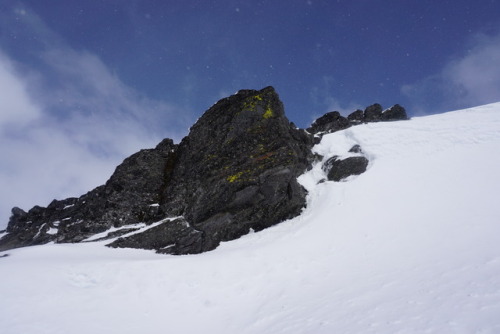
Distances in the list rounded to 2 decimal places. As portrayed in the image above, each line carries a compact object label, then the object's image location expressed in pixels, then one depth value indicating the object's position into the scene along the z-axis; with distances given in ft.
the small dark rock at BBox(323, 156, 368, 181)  71.87
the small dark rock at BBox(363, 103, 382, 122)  131.07
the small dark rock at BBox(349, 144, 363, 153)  79.41
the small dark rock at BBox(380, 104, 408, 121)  129.29
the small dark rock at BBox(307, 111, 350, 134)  117.96
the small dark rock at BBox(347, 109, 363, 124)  132.09
